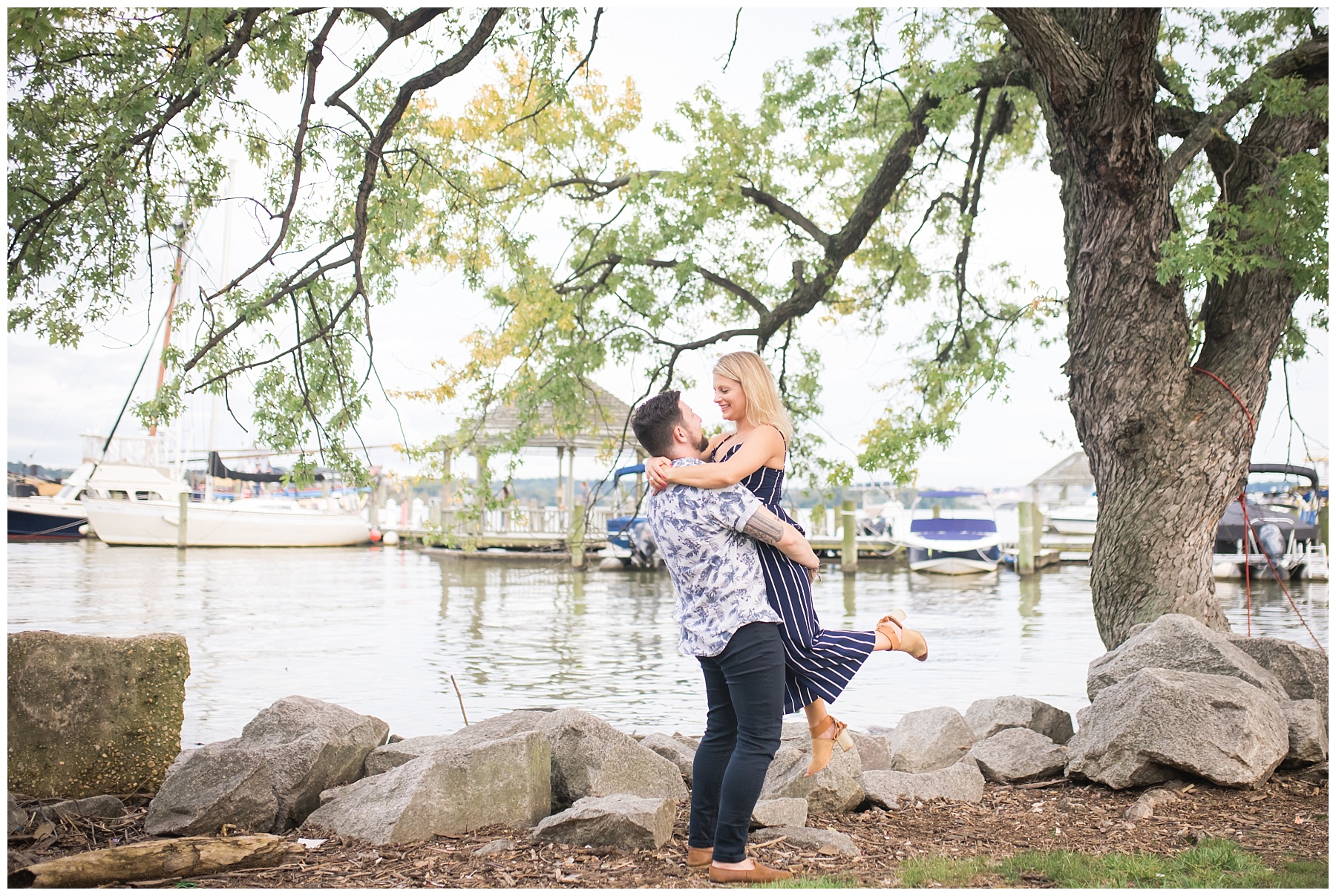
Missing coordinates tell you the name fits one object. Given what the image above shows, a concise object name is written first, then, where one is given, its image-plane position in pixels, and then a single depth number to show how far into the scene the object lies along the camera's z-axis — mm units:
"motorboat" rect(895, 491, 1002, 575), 32031
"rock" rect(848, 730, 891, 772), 6238
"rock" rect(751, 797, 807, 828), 4688
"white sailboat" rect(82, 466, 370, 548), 46406
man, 3756
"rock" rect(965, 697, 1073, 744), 6891
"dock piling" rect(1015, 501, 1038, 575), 31062
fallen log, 3854
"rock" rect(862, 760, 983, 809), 5305
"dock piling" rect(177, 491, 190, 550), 46875
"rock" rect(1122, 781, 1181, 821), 4922
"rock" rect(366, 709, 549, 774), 5871
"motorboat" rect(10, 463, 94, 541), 47094
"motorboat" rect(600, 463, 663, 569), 32781
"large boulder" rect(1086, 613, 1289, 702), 5762
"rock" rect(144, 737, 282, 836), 4871
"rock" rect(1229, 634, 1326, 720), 6086
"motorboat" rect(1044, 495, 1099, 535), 40969
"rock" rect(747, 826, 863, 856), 4359
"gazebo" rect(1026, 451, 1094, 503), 51594
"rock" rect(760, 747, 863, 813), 5082
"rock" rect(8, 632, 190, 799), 5250
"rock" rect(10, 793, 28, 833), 4633
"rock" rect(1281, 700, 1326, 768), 5418
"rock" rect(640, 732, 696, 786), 5910
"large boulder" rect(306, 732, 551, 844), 4605
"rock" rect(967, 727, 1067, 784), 5883
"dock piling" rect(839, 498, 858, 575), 30484
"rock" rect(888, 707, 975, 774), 6324
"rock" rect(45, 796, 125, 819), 5016
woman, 3811
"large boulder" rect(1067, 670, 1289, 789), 5156
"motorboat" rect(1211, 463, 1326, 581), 26875
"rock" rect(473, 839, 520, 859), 4355
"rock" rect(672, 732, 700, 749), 6676
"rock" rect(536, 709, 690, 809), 5195
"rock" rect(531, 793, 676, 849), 4309
